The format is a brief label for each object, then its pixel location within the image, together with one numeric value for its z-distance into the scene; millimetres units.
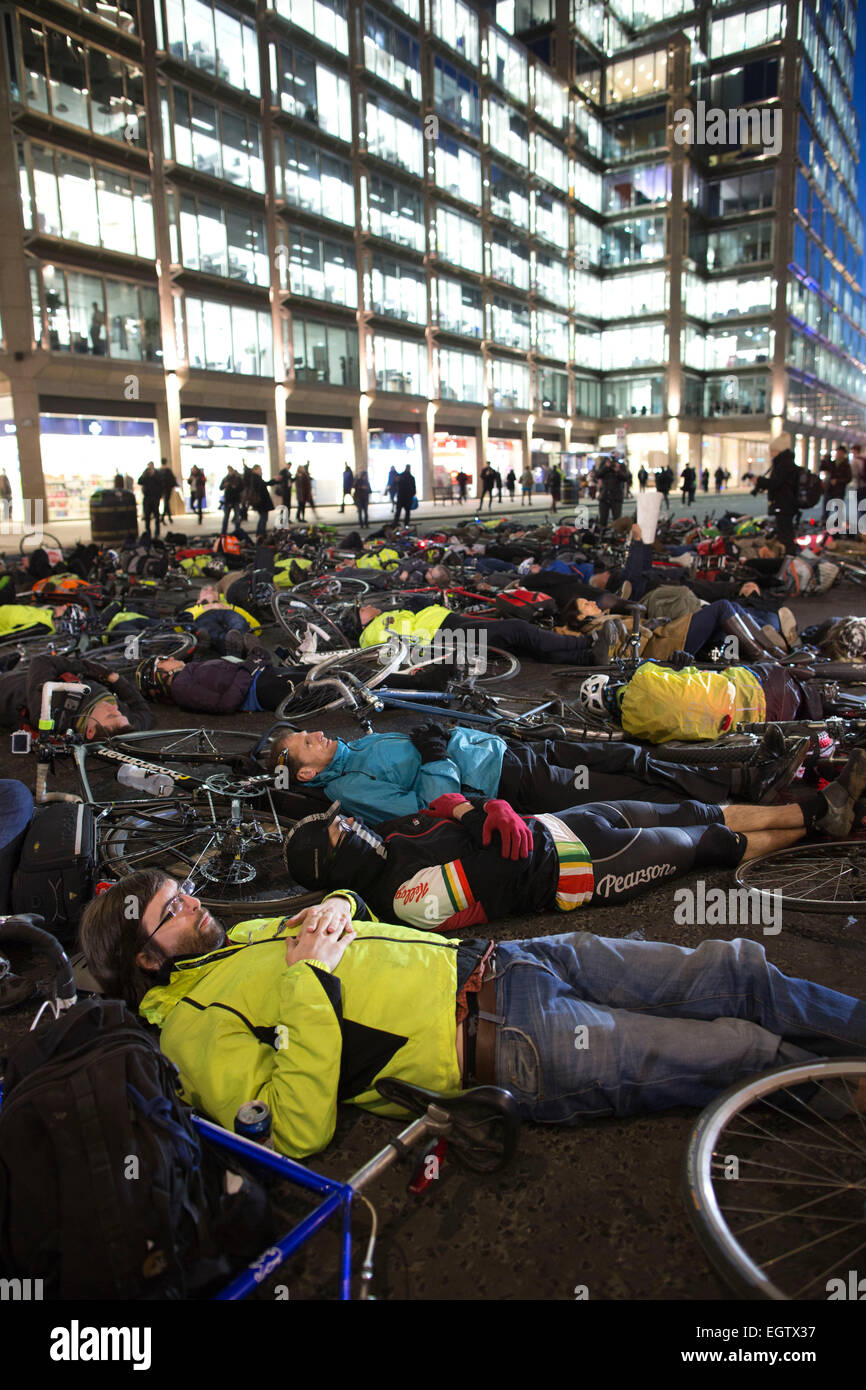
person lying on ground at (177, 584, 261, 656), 8594
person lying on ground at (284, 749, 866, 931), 3393
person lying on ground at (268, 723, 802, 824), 4258
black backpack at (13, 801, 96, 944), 3691
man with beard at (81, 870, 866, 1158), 2422
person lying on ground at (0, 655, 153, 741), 5867
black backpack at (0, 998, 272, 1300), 1764
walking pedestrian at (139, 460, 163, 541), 22938
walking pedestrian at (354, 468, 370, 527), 29234
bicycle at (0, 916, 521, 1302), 1992
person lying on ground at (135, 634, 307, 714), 7398
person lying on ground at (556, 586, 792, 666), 7195
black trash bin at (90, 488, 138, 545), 20312
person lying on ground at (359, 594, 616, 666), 7691
